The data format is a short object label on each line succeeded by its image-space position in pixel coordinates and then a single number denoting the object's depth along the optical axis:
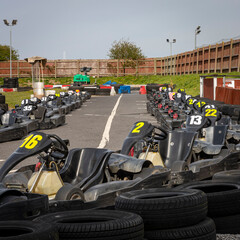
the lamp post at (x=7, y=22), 48.44
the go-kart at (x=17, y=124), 12.07
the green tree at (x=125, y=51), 74.31
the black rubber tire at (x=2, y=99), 21.95
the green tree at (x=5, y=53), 95.49
